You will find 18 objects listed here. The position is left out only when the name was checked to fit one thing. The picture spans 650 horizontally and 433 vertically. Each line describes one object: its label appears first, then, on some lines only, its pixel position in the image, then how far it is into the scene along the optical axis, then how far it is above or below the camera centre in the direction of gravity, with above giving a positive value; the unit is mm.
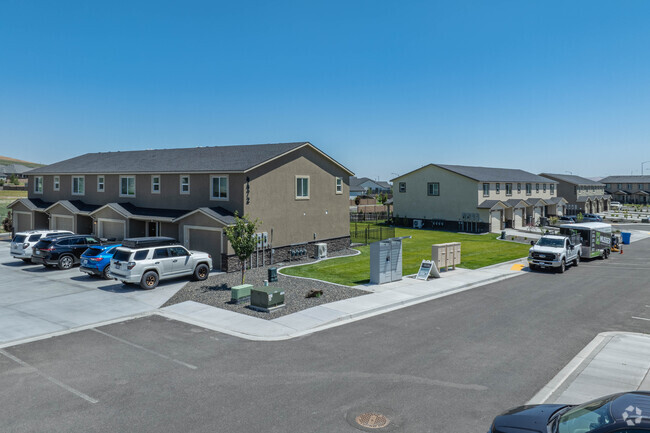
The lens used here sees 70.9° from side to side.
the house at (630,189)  114250 +6430
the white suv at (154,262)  20516 -2288
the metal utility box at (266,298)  17172 -3205
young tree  20516 -1105
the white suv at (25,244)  26703 -1790
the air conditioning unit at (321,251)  29922 -2442
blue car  22766 -2380
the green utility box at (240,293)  18281 -3206
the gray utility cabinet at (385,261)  22062 -2306
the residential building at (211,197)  26828 +1106
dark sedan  5598 -2757
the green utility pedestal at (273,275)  21750 -2921
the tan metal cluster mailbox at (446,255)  25047 -2297
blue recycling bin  42719 -2154
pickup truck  26359 -2313
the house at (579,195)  75625 +3393
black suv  25109 -2105
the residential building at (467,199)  49656 +1796
